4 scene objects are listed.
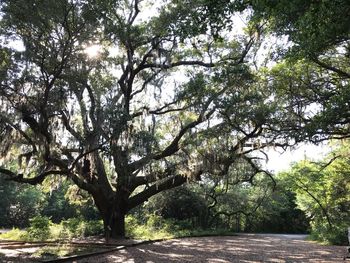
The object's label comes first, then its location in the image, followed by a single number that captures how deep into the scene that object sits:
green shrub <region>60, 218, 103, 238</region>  17.09
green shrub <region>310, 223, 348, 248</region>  16.01
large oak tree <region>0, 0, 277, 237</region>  10.89
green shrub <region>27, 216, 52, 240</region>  15.80
